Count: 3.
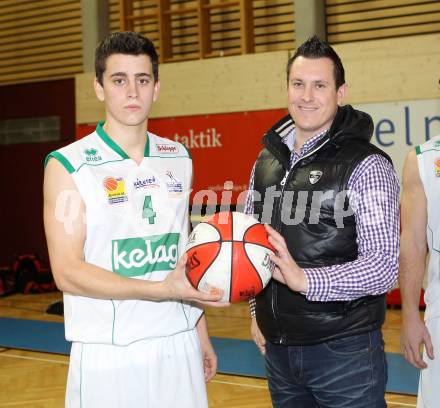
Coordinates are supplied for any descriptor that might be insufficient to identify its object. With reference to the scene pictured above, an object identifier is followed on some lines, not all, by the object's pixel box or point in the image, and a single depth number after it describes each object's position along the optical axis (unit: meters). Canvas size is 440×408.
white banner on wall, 8.82
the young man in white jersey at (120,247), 2.84
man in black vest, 2.80
